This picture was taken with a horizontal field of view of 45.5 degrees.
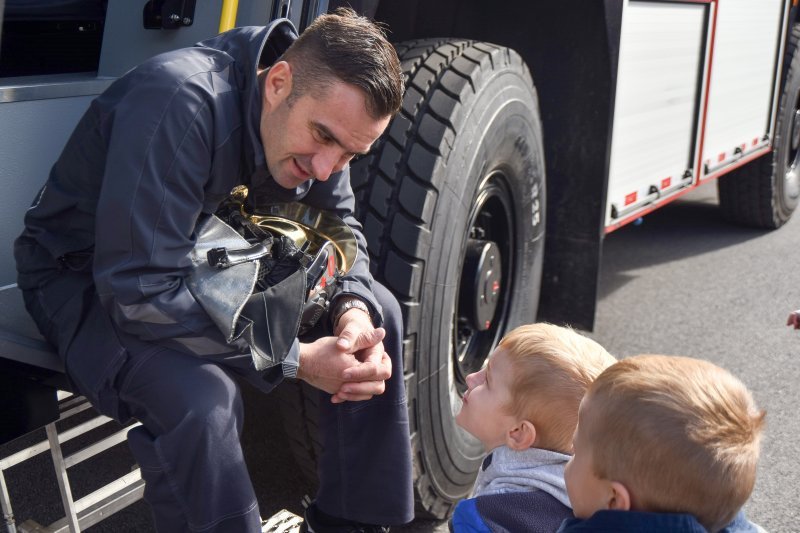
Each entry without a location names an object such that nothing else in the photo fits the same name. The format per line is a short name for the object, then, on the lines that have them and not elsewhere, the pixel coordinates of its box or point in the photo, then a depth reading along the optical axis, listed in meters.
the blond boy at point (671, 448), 1.33
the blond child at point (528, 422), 1.71
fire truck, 2.22
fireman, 1.91
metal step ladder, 2.20
